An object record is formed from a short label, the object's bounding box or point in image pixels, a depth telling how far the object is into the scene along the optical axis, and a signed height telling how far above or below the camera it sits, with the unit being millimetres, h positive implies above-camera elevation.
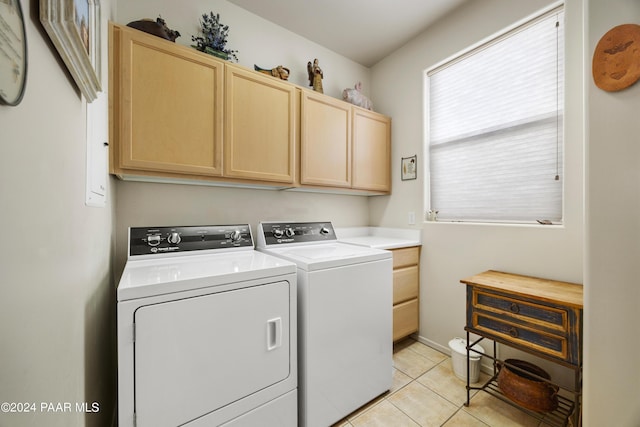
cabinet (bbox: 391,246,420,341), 2213 -730
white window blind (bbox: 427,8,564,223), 1684 +668
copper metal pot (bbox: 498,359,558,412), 1392 -1042
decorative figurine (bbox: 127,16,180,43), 1471 +1117
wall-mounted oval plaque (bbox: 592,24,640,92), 936 +605
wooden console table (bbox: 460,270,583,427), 1249 -599
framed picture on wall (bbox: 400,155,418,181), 2459 +458
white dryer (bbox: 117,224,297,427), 962 -564
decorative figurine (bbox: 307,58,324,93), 2297 +1286
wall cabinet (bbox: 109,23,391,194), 1380 +617
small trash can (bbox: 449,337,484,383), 1842 -1134
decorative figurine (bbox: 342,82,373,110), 2480 +1166
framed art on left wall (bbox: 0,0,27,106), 362 +252
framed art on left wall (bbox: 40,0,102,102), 505 +424
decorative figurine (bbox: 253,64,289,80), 2016 +1148
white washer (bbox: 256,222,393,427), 1366 -700
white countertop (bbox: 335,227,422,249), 2243 -261
